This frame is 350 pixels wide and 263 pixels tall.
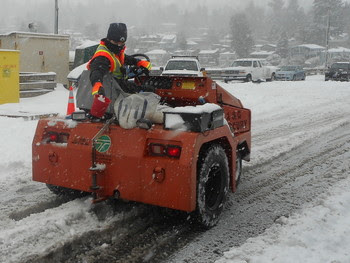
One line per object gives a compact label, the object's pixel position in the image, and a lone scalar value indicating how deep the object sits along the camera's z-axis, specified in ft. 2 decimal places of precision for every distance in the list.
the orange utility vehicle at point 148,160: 13.23
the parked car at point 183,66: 65.62
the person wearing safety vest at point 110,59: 14.43
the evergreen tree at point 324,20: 293.02
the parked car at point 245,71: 95.50
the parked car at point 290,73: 118.83
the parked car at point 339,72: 111.14
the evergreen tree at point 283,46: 281.95
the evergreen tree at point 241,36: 276.41
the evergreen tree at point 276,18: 370.94
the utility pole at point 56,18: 73.74
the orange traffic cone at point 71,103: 28.69
